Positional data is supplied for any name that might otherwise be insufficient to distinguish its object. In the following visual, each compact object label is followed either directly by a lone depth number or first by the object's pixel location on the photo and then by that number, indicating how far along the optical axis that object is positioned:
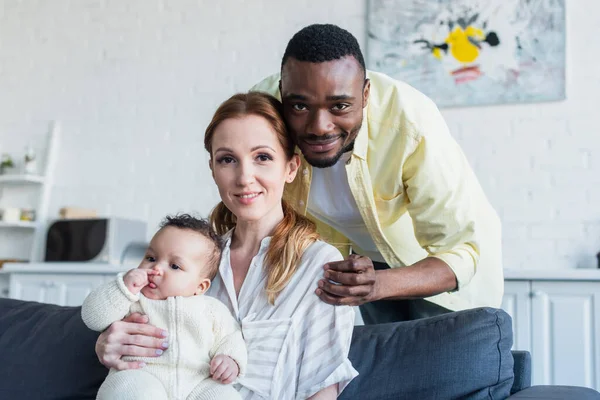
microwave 3.96
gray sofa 1.53
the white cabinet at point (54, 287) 3.88
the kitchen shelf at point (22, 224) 4.46
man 1.63
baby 1.36
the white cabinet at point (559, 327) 2.95
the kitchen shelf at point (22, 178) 4.50
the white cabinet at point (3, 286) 4.61
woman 1.43
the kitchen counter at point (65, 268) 3.76
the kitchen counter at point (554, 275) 2.94
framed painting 3.56
